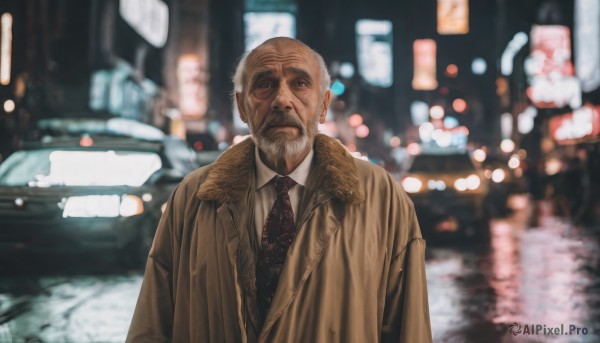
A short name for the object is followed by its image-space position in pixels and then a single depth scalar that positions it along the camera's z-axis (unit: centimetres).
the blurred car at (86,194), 829
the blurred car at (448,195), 1322
